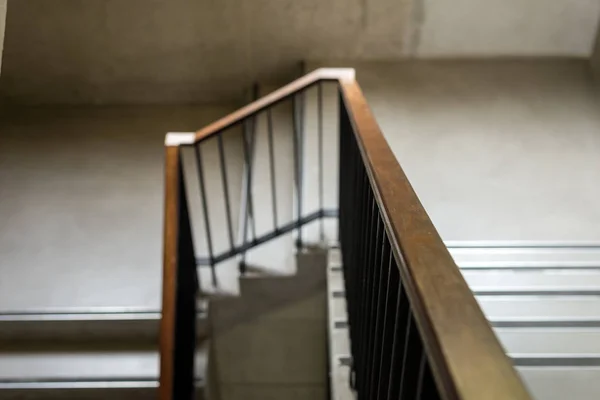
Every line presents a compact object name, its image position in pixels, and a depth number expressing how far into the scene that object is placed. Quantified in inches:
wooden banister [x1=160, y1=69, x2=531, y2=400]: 33.9
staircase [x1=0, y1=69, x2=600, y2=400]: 46.7
